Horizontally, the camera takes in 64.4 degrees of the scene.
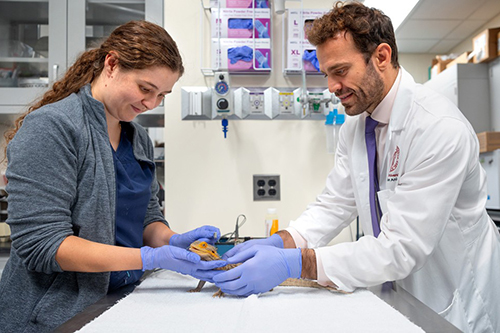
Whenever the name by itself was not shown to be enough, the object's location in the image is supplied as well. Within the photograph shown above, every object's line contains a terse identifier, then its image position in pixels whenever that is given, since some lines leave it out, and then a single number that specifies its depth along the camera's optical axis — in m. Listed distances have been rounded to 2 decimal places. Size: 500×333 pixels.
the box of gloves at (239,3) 2.24
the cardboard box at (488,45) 3.36
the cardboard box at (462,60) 3.73
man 1.07
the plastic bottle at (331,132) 2.21
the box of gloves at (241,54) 2.20
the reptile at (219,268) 1.10
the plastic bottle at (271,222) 2.10
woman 0.94
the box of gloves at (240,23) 2.22
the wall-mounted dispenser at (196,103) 2.19
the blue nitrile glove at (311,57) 2.21
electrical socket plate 2.26
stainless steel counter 0.79
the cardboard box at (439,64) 4.24
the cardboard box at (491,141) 2.86
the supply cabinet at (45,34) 2.38
